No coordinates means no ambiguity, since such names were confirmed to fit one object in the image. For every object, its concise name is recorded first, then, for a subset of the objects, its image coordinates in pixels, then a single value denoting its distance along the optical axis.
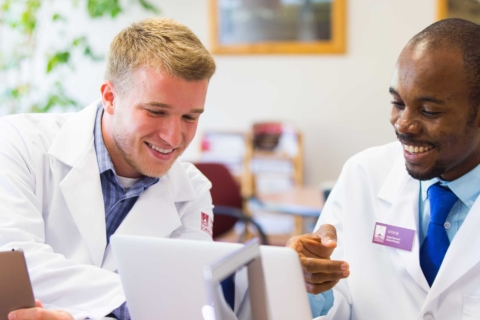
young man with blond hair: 1.46
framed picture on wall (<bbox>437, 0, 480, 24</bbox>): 4.33
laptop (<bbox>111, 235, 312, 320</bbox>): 1.11
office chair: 3.55
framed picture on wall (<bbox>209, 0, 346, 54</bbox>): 4.68
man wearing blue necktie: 1.49
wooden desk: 3.40
